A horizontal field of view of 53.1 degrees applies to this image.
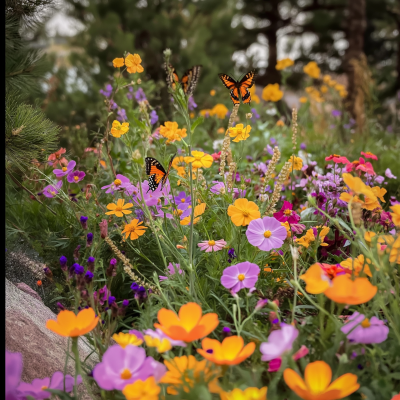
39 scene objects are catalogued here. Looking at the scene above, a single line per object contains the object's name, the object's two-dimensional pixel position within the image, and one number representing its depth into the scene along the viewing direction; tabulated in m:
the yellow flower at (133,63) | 1.30
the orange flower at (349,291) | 0.73
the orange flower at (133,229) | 1.31
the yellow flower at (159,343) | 0.78
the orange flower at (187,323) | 0.73
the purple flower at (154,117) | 2.24
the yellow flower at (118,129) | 1.23
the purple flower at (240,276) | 1.01
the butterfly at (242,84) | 1.46
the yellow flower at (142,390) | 0.70
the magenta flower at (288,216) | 1.40
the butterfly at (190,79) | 1.11
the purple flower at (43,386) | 0.76
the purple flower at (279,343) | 0.72
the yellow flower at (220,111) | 2.93
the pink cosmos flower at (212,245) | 1.22
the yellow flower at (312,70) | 4.48
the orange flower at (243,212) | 1.14
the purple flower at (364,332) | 0.78
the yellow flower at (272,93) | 3.06
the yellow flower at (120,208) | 1.35
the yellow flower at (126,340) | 0.84
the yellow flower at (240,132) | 1.31
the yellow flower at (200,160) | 1.13
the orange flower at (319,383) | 0.66
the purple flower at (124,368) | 0.73
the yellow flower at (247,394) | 0.69
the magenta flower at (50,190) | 1.65
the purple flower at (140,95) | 2.56
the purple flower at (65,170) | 1.61
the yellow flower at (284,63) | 3.36
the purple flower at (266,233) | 1.12
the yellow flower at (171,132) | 1.41
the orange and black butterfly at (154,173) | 1.31
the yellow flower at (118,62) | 1.34
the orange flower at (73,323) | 0.77
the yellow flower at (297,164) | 1.58
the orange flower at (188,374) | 0.75
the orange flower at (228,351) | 0.72
